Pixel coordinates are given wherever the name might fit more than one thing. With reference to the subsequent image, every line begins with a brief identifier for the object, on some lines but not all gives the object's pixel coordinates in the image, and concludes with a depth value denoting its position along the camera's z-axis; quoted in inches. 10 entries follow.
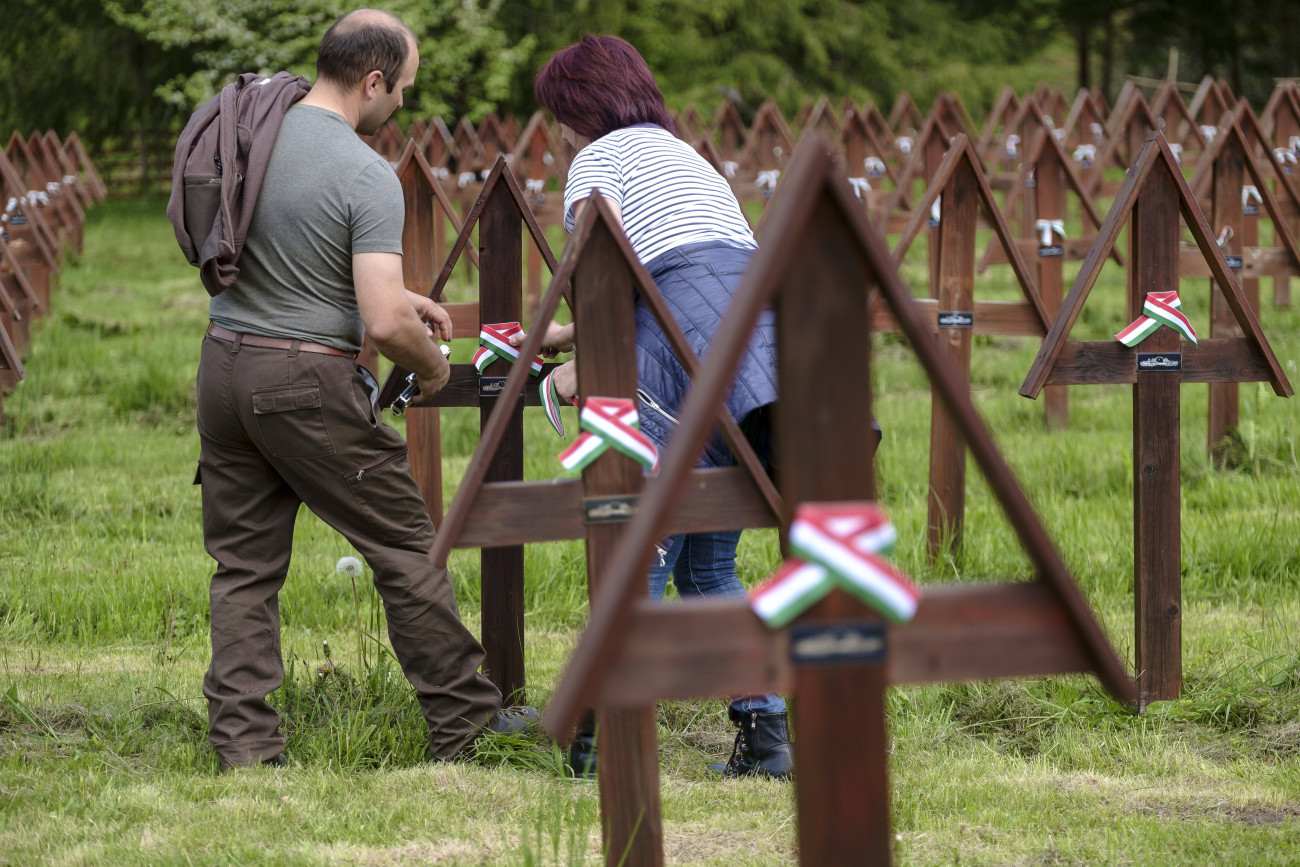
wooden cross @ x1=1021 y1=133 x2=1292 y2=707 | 272.5
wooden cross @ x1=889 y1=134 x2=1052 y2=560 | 384.2
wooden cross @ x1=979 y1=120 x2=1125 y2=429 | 569.8
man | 246.8
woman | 243.4
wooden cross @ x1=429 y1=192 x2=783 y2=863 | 171.6
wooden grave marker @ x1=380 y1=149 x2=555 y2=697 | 276.2
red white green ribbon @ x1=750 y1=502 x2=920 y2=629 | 107.7
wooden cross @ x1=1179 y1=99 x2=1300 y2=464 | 440.5
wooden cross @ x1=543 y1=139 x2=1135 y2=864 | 108.7
